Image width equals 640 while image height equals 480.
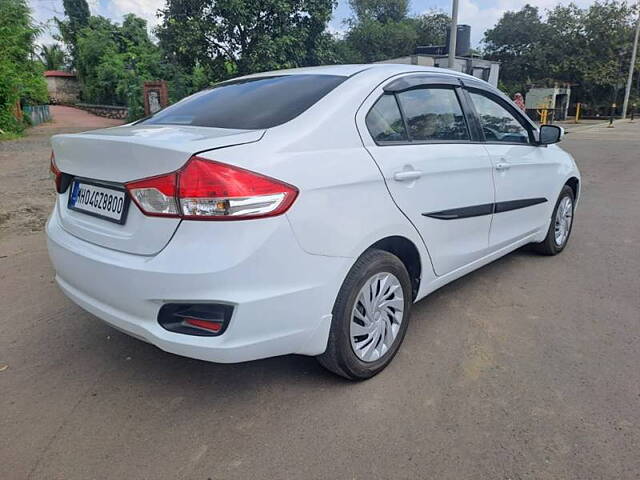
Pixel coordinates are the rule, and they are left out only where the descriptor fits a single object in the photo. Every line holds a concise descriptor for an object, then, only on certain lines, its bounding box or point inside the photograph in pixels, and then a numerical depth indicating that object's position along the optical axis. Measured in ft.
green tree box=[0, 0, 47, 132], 55.72
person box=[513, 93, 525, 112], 58.73
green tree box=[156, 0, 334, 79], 56.13
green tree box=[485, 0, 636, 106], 114.62
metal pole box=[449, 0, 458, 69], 32.42
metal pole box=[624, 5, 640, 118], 99.18
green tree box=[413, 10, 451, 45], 132.67
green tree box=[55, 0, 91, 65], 164.25
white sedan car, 6.40
